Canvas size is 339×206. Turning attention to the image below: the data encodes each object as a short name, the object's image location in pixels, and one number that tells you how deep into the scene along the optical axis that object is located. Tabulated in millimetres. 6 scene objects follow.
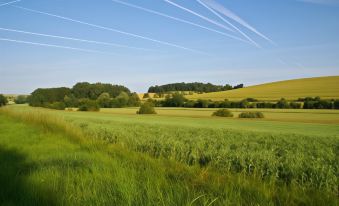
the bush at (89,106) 65206
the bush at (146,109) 55222
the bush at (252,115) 43131
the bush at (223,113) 46688
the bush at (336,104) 50719
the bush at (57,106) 70638
